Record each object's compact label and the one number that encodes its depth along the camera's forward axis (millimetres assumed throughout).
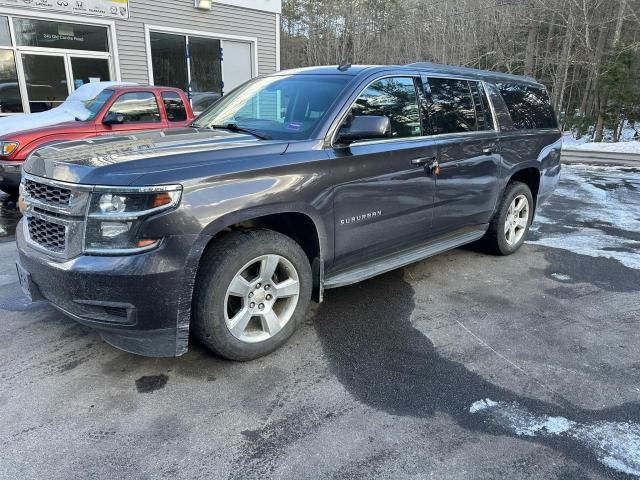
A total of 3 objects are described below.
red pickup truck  7078
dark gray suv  2580
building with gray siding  11297
